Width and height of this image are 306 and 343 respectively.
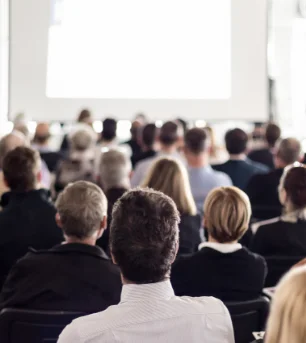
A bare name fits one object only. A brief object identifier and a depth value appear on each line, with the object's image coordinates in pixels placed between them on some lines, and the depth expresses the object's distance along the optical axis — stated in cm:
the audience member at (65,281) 358
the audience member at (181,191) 552
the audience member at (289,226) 515
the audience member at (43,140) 992
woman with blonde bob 397
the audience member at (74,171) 744
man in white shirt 250
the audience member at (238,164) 834
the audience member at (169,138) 870
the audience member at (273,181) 747
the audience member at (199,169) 725
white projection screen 1341
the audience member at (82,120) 1186
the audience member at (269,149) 1003
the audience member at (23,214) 499
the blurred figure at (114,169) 668
